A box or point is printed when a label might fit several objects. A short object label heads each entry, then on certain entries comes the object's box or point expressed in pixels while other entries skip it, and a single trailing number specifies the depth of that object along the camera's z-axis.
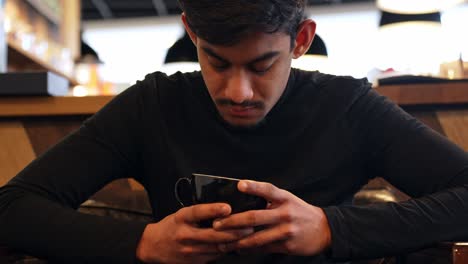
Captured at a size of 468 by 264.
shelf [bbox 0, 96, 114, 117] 1.79
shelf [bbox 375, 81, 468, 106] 1.75
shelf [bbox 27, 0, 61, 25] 4.26
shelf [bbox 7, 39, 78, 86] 3.68
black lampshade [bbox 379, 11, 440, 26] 4.10
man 1.00
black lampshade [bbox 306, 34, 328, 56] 4.51
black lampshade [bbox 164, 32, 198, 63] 4.64
